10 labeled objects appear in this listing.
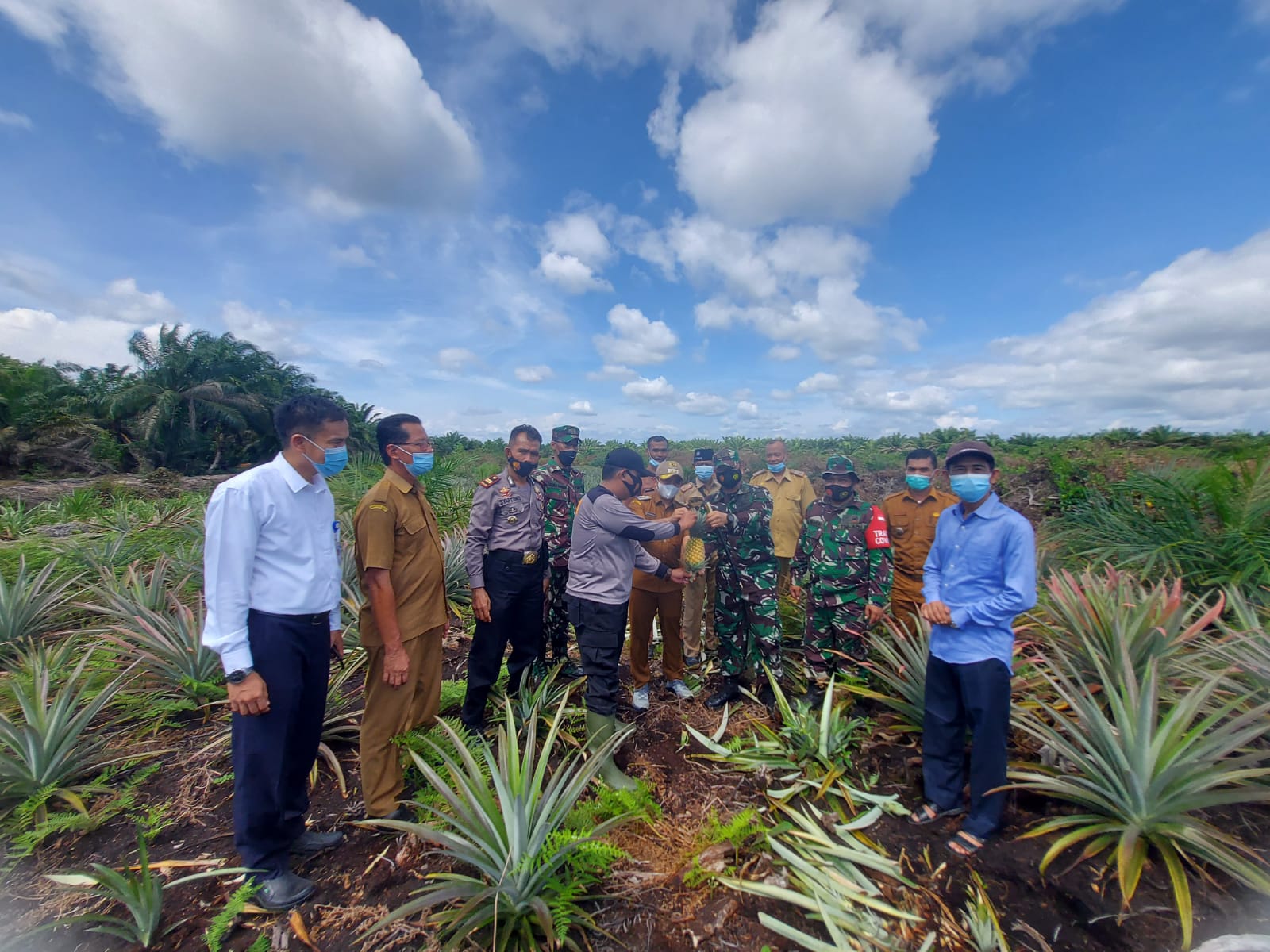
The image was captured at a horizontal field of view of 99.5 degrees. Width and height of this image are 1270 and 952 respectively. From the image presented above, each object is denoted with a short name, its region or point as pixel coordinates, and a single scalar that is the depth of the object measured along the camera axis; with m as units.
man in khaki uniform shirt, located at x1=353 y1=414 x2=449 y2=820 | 2.81
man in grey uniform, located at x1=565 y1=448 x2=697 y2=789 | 3.46
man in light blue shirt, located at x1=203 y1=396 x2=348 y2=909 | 2.28
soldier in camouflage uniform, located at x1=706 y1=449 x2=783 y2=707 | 4.27
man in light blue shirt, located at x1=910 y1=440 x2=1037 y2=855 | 2.66
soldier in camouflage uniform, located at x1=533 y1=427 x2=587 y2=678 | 4.88
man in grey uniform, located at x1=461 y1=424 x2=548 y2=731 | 3.79
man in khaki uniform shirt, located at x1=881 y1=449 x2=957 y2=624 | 4.26
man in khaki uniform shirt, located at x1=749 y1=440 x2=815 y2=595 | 6.30
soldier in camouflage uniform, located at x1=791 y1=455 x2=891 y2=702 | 4.10
